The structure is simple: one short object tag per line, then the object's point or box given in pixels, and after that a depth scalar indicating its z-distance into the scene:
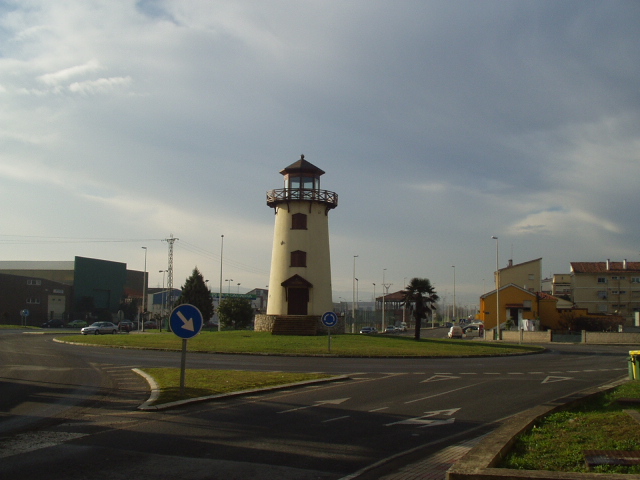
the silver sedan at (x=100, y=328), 54.62
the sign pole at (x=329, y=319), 28.59
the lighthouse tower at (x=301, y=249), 46.75
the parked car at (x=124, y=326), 71.81
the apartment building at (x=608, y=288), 86.69
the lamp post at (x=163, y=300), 118.03
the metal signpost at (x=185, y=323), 13.73
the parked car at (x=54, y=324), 80.31
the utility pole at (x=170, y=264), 69.22
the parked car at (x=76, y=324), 83.00
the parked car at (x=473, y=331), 72.39
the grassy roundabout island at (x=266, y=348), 16.55
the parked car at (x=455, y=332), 67.31
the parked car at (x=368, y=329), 76.69
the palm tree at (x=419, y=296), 45.34
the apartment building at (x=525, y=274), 91.75
